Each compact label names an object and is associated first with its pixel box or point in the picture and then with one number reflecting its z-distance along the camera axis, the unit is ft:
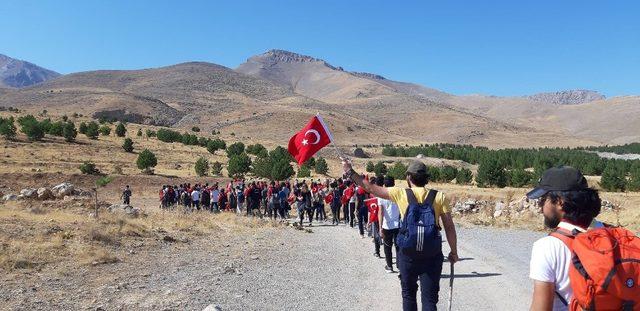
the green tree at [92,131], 211.00
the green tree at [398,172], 149.66
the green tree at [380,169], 173.16
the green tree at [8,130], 182.70
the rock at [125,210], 69.32
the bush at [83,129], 220.02
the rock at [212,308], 21.43
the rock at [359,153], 270.05
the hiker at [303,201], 69.26
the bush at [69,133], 195.99
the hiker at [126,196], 95.04
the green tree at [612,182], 121.60
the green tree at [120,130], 230.68
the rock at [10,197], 86.77
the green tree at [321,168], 183.32
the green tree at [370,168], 189.37
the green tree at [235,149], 212.64
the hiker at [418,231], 16.22
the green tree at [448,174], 150.71
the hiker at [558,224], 9.12
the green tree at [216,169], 166.86
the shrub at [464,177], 147.02
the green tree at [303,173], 162.91
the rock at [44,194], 93.32
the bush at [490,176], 133.59
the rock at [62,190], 97.95
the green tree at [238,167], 161.27
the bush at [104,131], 226.38
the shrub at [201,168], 159.02
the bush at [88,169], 146.08
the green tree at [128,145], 191.62
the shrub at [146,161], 156.35
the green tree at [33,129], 187.21
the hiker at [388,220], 30.50
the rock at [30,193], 90.97
